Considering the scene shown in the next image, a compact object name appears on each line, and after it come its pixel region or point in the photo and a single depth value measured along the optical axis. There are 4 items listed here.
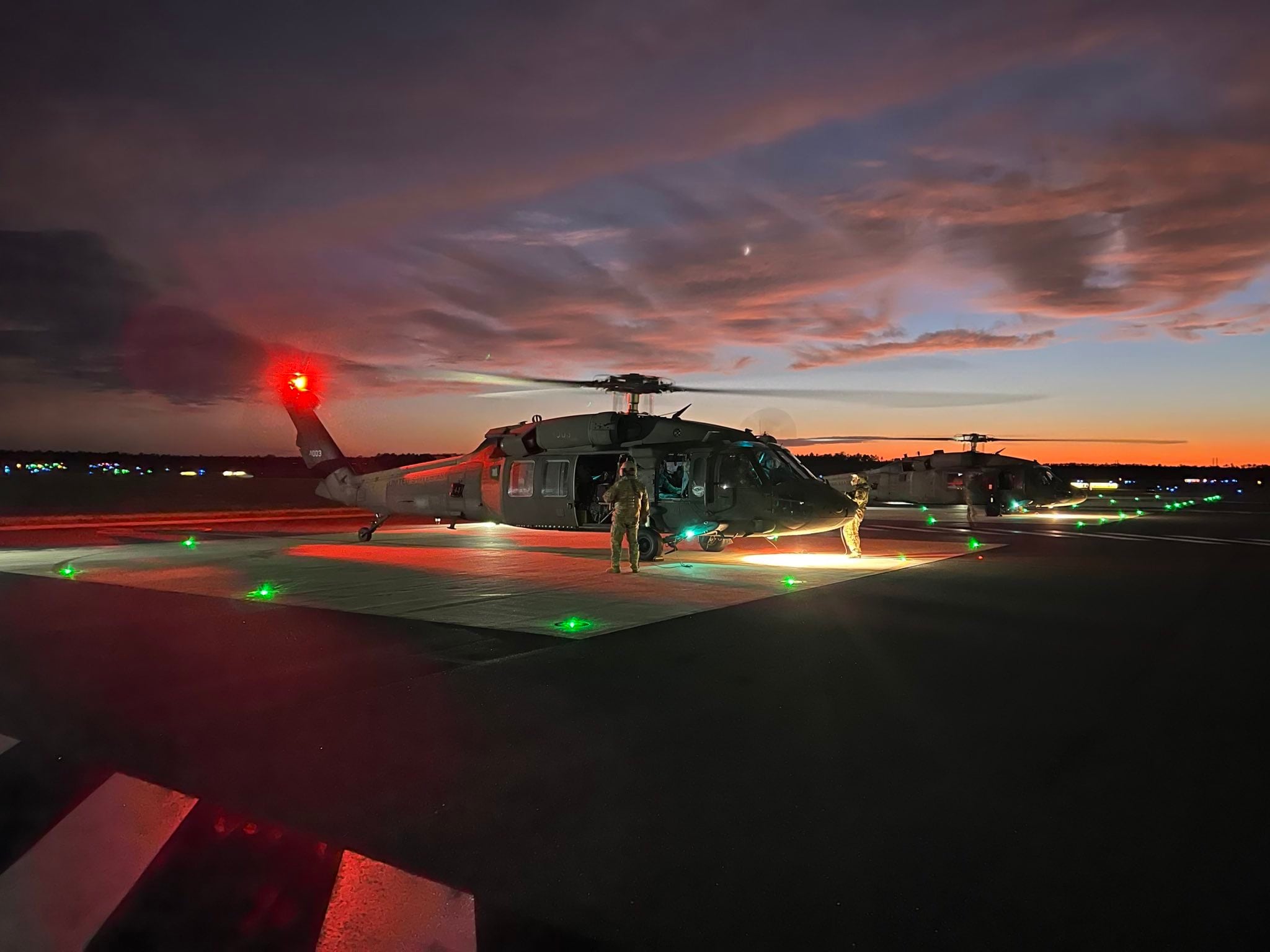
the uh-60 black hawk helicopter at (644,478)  15.65
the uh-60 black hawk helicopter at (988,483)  33.34
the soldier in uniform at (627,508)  14.19
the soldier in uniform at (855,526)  16.81
